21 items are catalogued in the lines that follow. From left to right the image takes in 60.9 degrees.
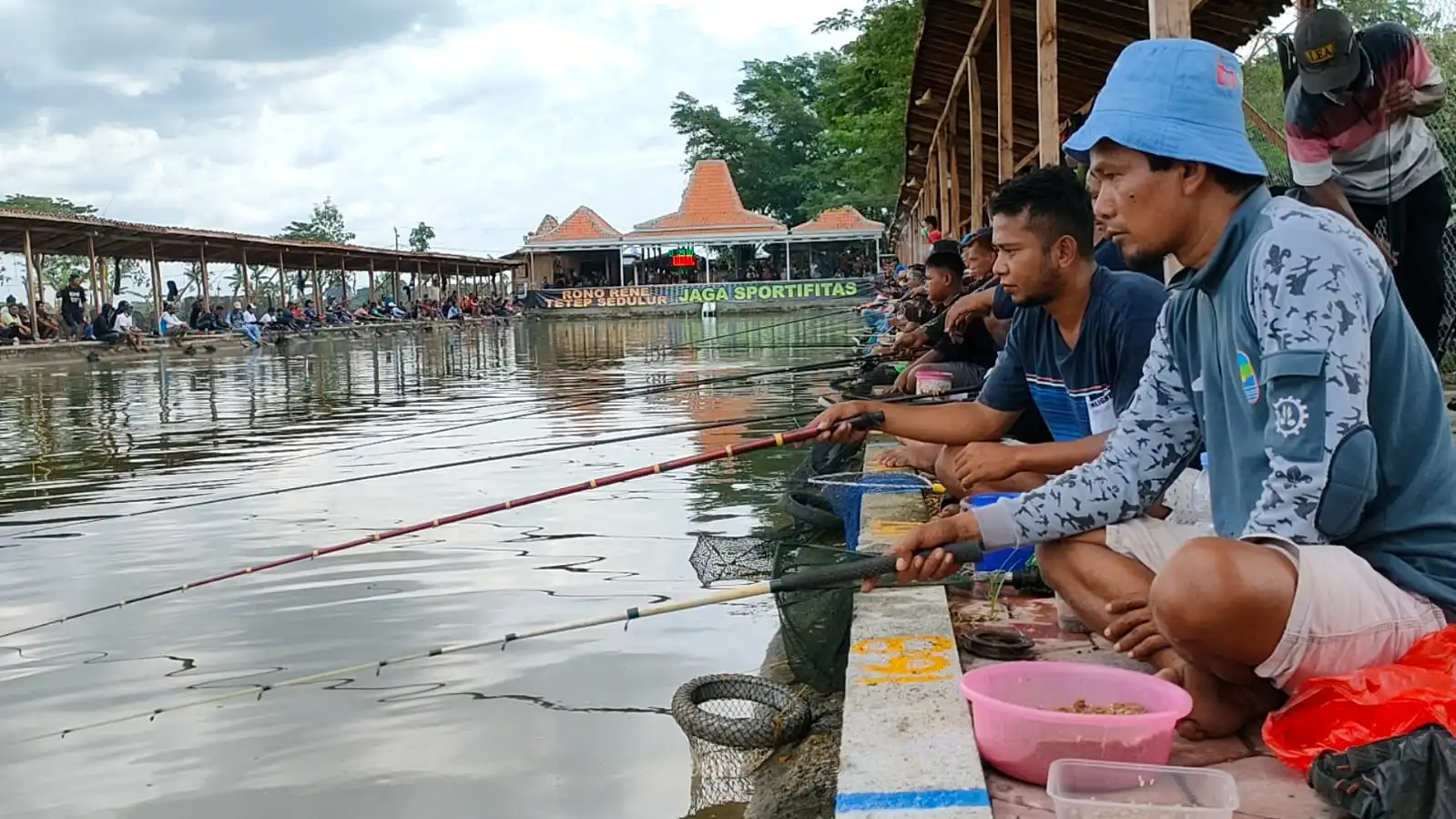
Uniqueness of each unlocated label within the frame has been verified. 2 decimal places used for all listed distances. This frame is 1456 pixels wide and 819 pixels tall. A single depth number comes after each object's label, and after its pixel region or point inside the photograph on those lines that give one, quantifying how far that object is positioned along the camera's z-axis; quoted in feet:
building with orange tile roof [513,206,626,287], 166.40
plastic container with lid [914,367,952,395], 22.94
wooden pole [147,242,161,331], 96.67
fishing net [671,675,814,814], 11.62
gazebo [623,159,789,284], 155.12
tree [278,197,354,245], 260.01
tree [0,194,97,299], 190.29
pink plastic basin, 7.45
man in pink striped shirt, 13.44
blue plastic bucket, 13.00
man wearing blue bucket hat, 7.02
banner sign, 147.64
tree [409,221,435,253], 281.74
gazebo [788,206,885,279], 150.41
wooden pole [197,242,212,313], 106.93
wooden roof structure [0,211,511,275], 79.30
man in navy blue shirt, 12.34
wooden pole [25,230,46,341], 79.60
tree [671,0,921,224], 83.25
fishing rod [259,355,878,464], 26.35
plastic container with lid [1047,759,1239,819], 6.53
